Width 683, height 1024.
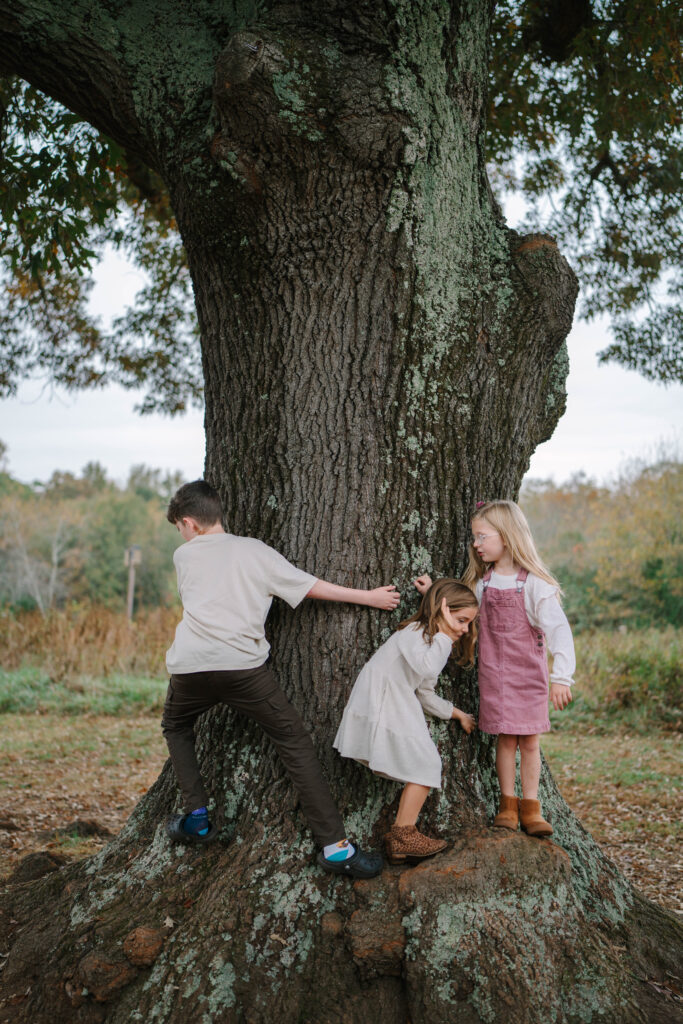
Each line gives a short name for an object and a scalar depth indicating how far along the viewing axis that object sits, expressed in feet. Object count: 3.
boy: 9.66
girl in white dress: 9.41
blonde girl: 10.50
